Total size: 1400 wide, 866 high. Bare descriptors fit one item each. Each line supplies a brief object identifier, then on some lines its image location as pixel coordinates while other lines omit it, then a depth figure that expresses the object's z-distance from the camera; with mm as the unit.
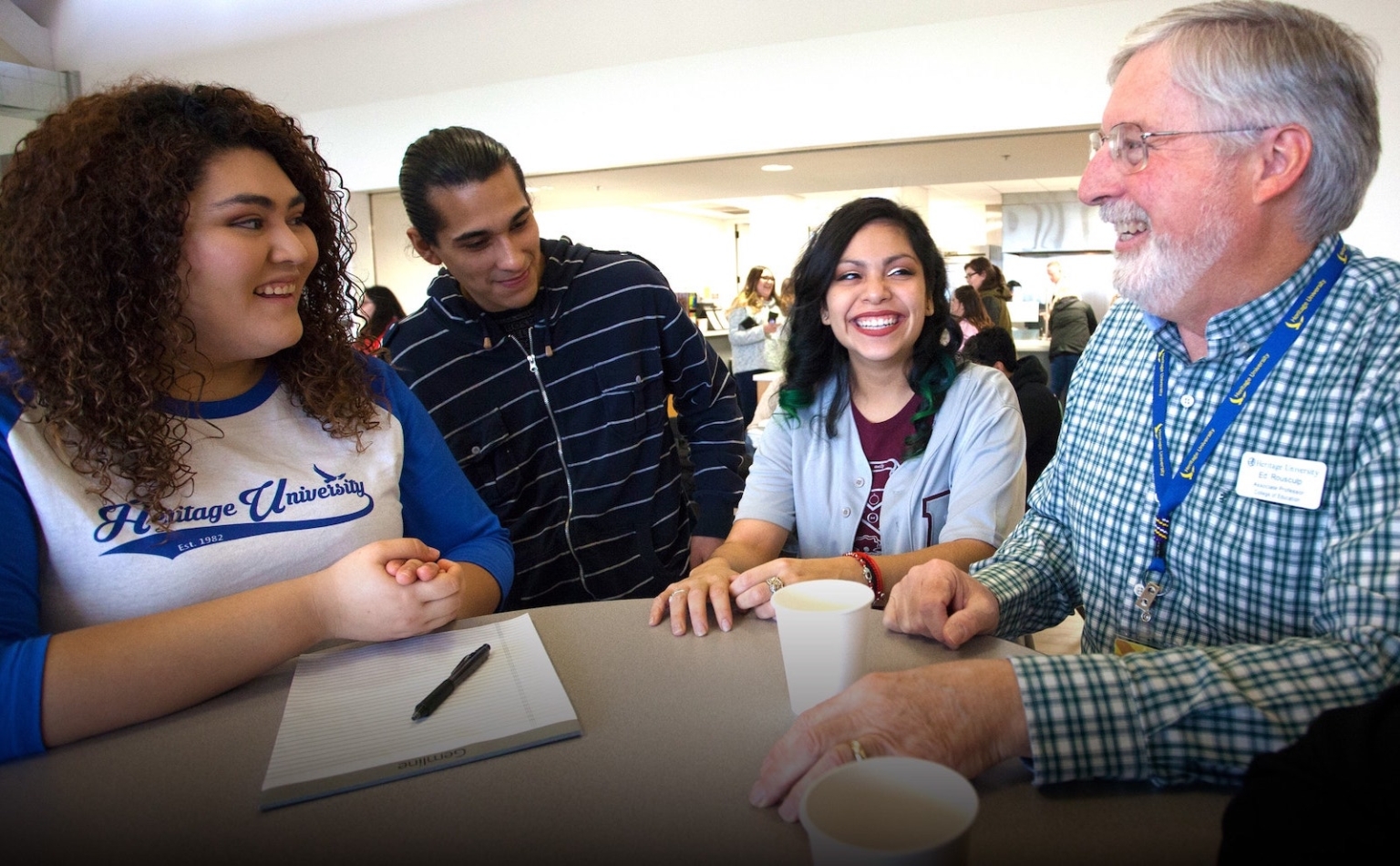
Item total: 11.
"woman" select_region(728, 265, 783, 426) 7465
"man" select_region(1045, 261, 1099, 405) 6797
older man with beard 814
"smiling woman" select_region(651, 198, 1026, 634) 1828
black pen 948
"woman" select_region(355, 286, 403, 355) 5879
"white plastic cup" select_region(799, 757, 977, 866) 571
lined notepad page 872
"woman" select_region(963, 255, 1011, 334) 5949
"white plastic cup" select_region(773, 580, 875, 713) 885
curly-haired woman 987
